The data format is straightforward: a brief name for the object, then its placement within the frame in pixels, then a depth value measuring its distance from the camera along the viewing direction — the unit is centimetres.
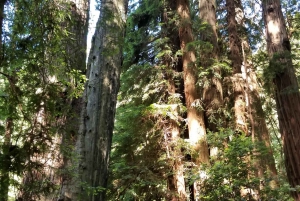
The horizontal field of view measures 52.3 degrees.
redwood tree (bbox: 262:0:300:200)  732
